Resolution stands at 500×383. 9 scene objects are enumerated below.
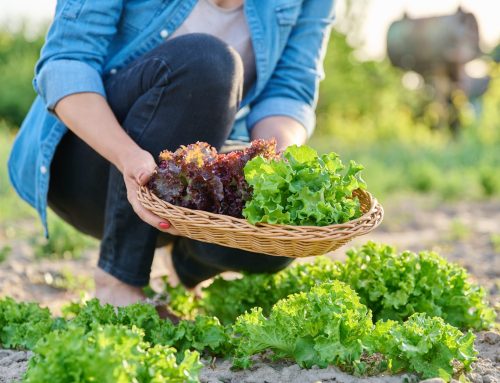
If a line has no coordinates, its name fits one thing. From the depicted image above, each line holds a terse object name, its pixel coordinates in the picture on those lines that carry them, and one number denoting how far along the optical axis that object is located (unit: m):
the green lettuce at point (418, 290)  2.81
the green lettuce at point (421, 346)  2.21
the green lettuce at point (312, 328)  2.21
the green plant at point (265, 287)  3.04
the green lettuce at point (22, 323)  2.60
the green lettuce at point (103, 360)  1.71
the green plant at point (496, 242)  4.79
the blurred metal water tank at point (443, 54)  12.46
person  2.74
